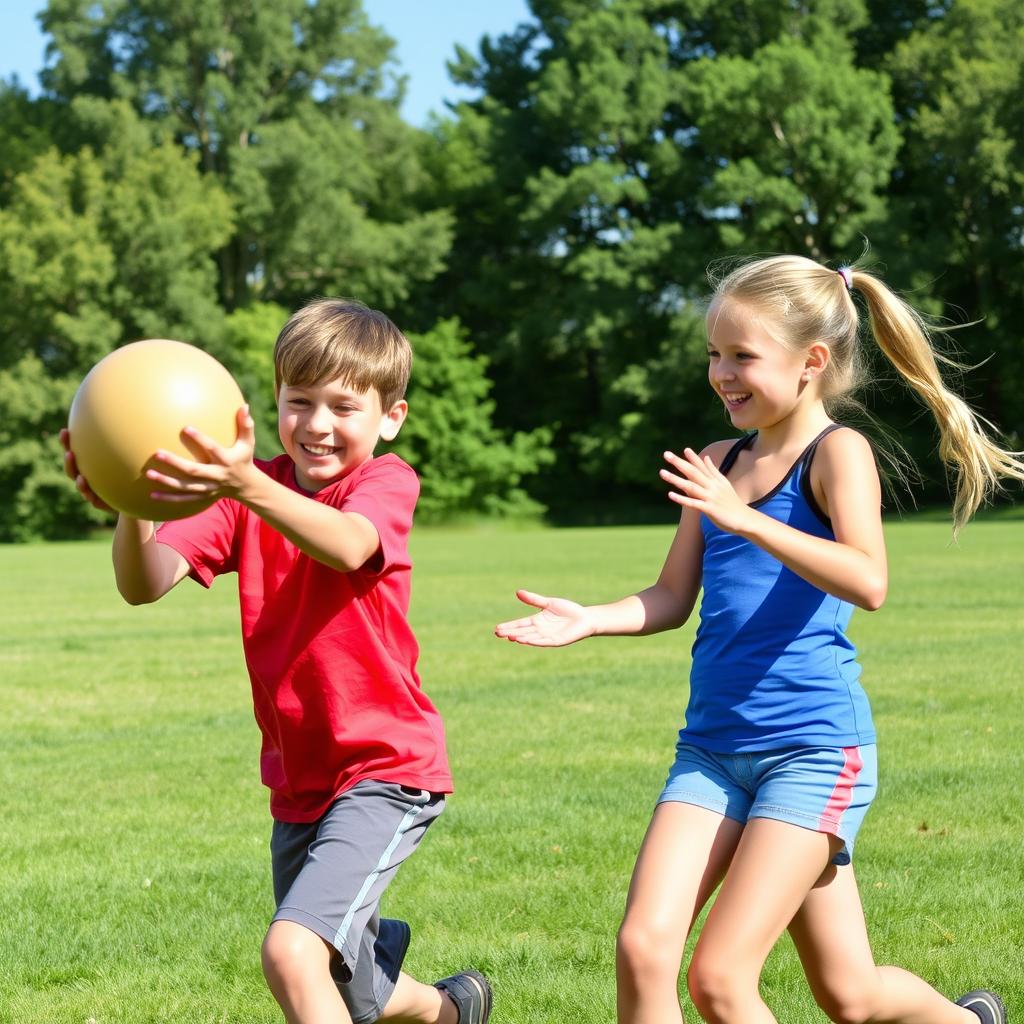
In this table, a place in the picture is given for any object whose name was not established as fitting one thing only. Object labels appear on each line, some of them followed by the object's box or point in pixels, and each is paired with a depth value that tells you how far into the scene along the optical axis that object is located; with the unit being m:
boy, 3.60
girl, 3.51
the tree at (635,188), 53.03
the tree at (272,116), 53.84
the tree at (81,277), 49.84
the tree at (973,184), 50.72
